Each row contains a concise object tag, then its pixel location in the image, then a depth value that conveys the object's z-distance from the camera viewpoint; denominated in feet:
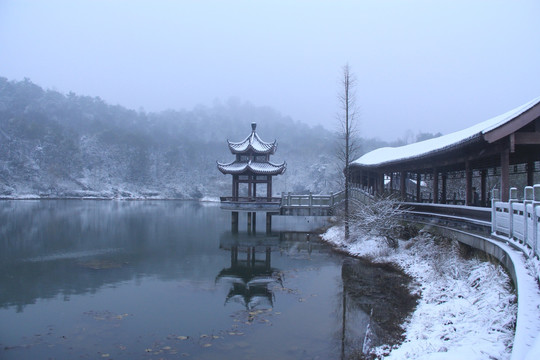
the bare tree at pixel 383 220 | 55.31
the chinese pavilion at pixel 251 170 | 97.76
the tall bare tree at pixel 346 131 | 70.23
